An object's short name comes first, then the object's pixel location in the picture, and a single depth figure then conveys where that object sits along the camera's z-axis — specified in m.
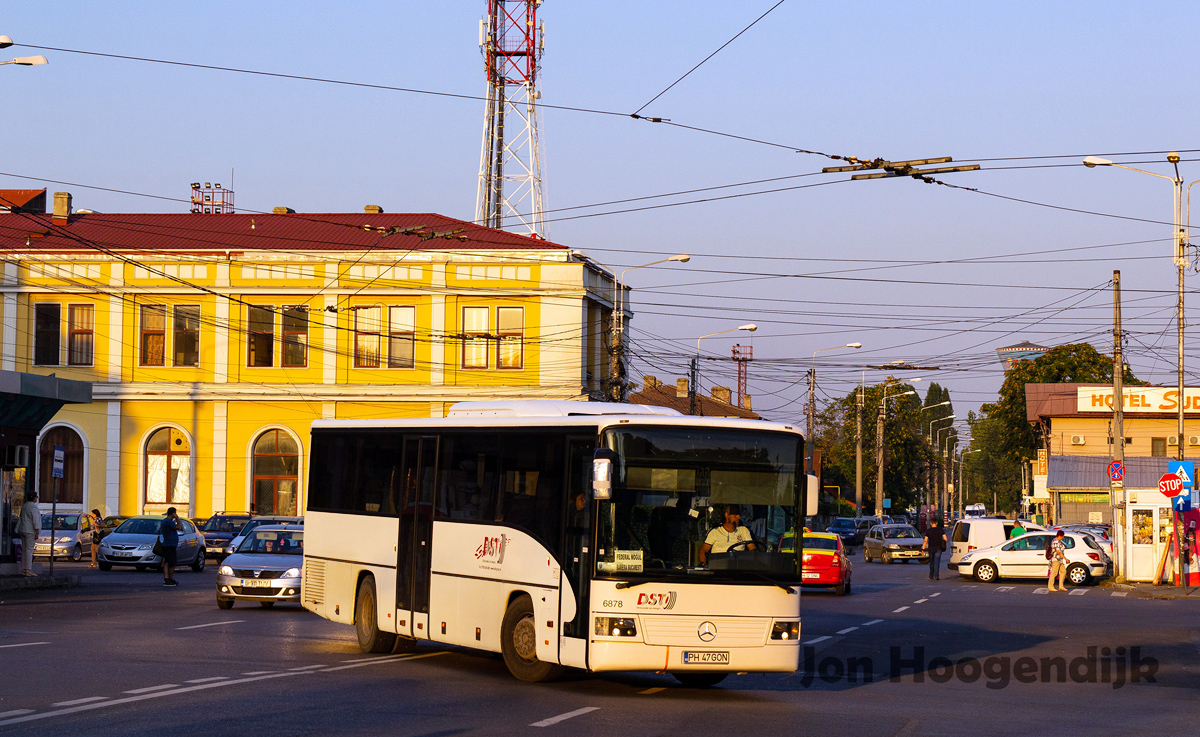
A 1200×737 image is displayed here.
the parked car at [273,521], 35.94
